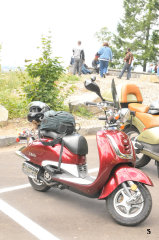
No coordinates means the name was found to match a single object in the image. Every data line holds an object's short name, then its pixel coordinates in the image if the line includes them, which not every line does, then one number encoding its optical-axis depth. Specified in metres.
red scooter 3.64
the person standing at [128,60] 16.65
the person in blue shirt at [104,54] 15.99
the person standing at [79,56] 16.05
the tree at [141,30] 33.41
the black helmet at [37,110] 4.74
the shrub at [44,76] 8.92
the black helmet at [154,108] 5.88
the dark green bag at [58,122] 4.29
